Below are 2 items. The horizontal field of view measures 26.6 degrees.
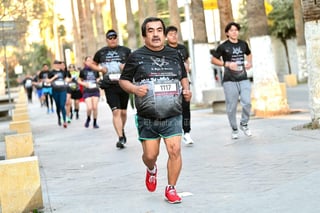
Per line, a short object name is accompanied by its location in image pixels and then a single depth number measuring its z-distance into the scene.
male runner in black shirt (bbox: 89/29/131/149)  11.68
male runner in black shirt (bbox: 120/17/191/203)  6.63
